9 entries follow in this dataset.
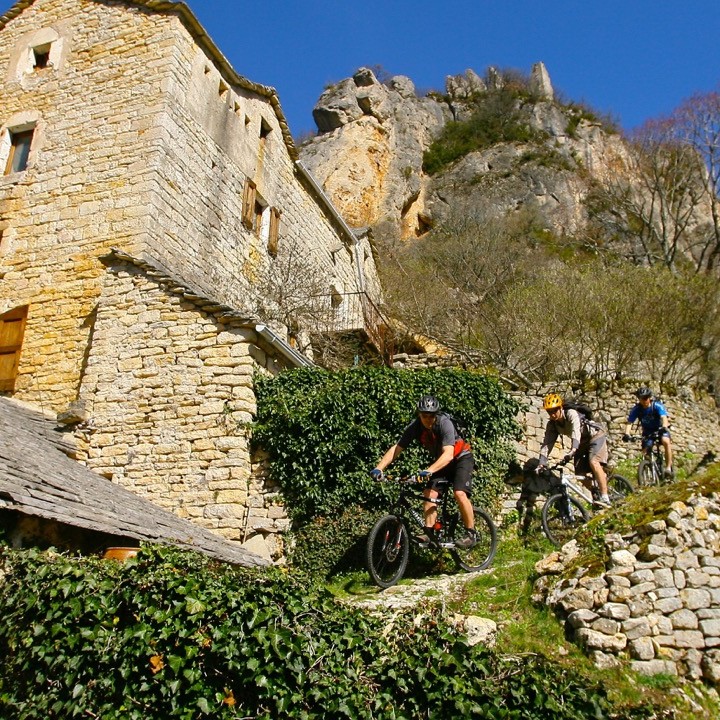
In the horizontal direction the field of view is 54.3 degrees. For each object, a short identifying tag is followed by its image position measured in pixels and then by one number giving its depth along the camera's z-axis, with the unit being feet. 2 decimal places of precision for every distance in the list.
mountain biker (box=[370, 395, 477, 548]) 24.52
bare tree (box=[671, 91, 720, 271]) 83.30
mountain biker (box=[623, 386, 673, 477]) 33.47
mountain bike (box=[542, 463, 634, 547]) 27.37
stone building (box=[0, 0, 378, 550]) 31.42
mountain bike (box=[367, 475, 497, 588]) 23.79
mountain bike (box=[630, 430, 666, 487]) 34.14
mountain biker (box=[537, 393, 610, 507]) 28.09
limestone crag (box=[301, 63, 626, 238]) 111.75
